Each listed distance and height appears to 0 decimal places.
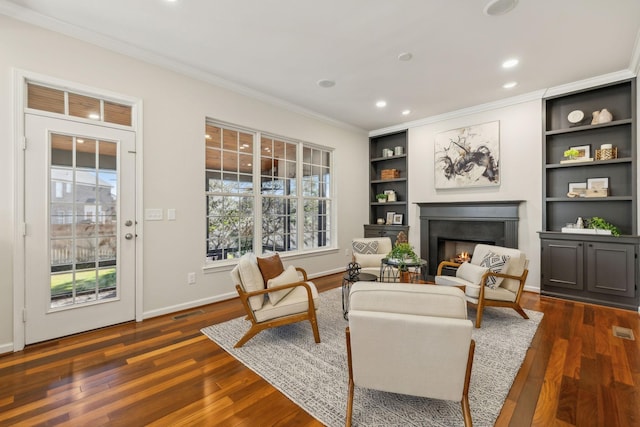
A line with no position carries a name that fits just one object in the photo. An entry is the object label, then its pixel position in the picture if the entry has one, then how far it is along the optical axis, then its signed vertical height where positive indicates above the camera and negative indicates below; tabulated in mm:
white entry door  2658 -125
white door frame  2543 +115
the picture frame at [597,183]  3953 +411
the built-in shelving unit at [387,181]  5945 +704
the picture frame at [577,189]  4010 +338
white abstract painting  4719 +985
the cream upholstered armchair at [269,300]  2602 -820
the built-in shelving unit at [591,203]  3627 +143
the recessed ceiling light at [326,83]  3969 +1841
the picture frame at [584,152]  4031 +863
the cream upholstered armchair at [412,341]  1470 -673
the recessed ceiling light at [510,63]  3367 +1802
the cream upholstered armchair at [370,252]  4374 -617
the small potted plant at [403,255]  3461 -513
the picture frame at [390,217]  6152 -75
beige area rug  1733 -1208
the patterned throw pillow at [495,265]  3158 -595
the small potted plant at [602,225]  3712 -165
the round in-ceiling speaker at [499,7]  2404 +1777
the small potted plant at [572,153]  4055 +848
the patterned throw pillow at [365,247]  4598 -539
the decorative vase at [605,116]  3863 +1305
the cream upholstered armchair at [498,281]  3061 -767
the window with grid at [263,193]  4094 +336
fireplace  4504 -240
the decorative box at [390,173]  6121 +866
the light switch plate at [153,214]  3302 +5
